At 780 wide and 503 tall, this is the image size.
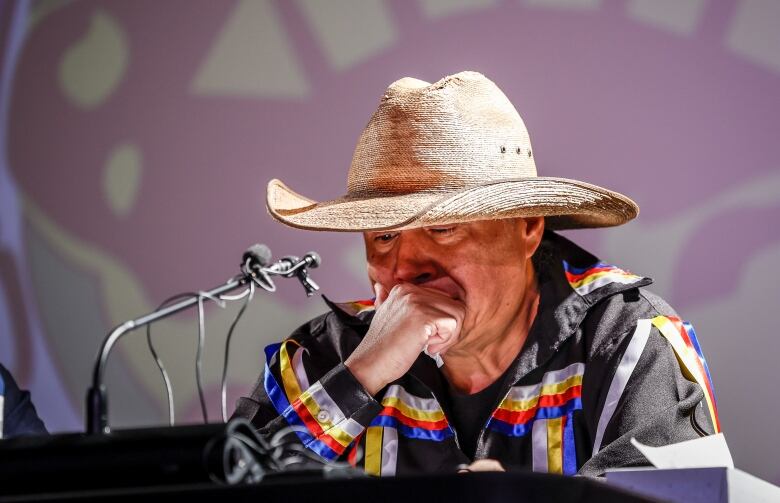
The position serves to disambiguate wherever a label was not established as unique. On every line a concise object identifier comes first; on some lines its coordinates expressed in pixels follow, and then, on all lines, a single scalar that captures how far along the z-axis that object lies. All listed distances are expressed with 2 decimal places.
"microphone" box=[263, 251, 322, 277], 3.48
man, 3.62
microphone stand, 3.26
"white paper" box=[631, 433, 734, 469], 3.37
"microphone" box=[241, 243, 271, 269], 3.45
